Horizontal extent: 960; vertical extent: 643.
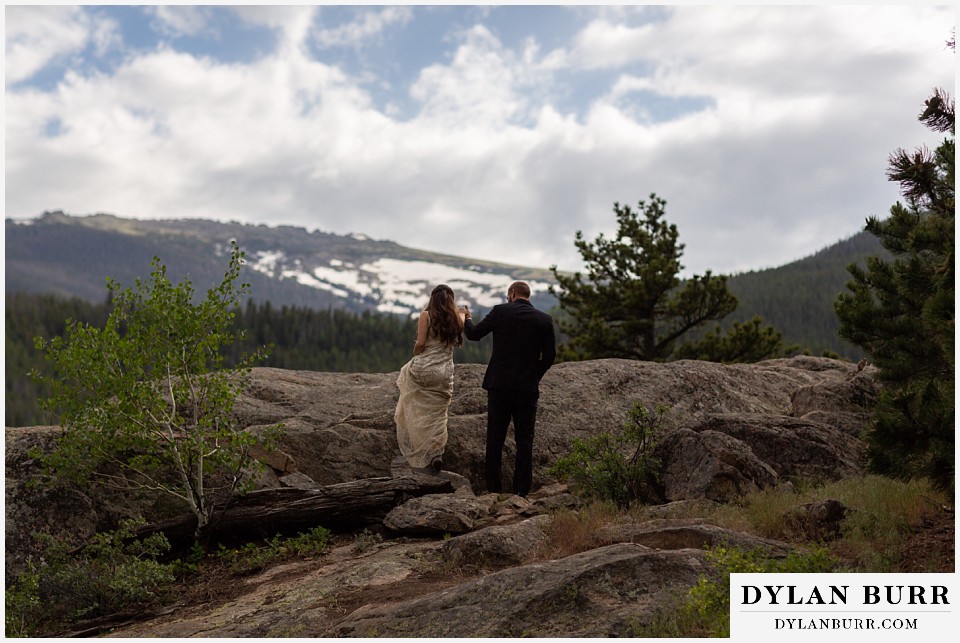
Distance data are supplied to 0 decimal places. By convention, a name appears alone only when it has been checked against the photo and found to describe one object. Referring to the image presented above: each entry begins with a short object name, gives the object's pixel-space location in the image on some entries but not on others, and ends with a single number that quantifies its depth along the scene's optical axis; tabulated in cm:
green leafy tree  1127
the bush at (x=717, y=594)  674
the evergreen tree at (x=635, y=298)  3188
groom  1230
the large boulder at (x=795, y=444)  1209
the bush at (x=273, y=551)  1081
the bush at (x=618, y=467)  1168
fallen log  1159
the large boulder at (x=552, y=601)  713
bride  1280
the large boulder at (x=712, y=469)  1099
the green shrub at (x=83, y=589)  973
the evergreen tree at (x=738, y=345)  3158
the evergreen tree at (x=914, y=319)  727
